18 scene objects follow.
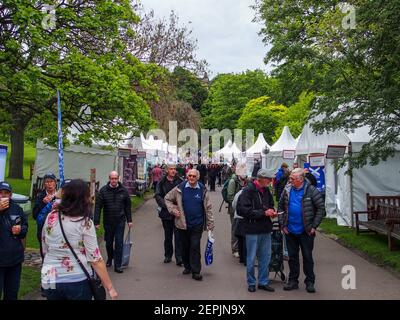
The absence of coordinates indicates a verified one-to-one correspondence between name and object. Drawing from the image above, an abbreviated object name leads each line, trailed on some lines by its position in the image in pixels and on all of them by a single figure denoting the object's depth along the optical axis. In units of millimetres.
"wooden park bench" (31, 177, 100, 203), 19288
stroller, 8258
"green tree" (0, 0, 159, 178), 12414
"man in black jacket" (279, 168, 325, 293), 7504
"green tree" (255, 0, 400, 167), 9266
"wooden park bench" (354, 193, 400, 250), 10969
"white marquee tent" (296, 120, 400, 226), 15312
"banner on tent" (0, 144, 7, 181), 8000
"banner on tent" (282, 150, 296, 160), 23638
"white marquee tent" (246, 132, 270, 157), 37562
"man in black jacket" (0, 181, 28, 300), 5422
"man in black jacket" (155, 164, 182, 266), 9906
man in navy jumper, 8492
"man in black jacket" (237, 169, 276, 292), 7520
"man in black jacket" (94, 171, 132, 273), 9172
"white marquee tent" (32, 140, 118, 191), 21203
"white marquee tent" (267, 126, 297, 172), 28484
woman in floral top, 4152
